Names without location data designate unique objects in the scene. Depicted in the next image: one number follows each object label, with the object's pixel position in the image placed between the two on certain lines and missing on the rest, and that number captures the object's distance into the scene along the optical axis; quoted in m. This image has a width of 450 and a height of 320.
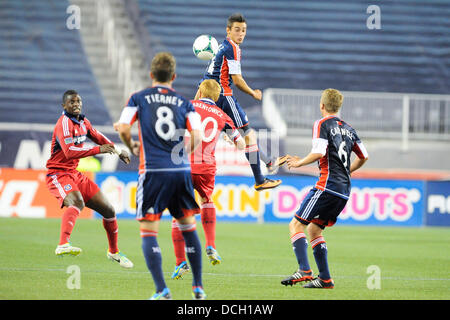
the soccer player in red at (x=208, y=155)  16.14
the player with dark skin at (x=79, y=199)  17.20
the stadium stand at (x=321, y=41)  45.44
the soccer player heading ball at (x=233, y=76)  17.25
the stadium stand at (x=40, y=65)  42.03
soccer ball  18.37
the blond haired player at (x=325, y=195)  14.58
